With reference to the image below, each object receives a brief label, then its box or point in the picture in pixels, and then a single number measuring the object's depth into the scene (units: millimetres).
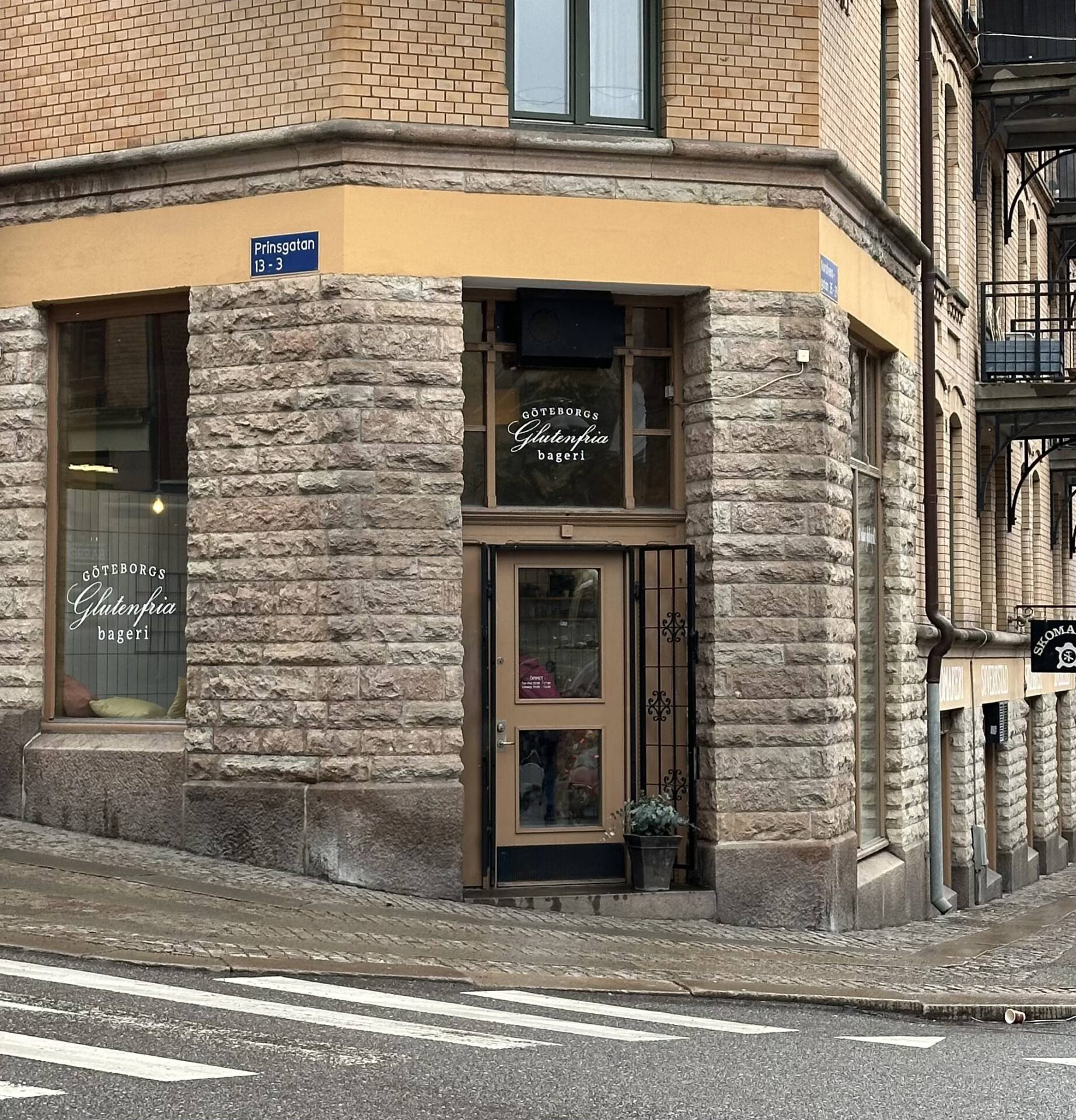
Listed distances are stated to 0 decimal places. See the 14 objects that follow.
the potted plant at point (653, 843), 12547
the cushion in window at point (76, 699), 13273
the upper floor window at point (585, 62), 12906
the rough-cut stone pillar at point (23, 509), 13242
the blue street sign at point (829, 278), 13289
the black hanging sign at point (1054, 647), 15891
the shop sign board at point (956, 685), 18969
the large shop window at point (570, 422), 12914
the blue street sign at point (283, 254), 12328
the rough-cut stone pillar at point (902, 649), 15688
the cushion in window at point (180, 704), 12828
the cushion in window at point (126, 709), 12992
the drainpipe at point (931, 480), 16750
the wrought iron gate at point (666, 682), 13039
